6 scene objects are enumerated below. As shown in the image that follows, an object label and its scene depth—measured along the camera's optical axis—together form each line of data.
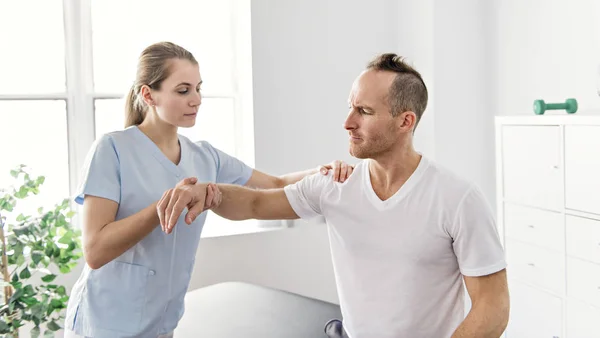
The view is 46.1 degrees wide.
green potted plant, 2.65
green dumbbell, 2.85
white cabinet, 2.54
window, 3.26
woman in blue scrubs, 1.85
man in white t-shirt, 1.67
